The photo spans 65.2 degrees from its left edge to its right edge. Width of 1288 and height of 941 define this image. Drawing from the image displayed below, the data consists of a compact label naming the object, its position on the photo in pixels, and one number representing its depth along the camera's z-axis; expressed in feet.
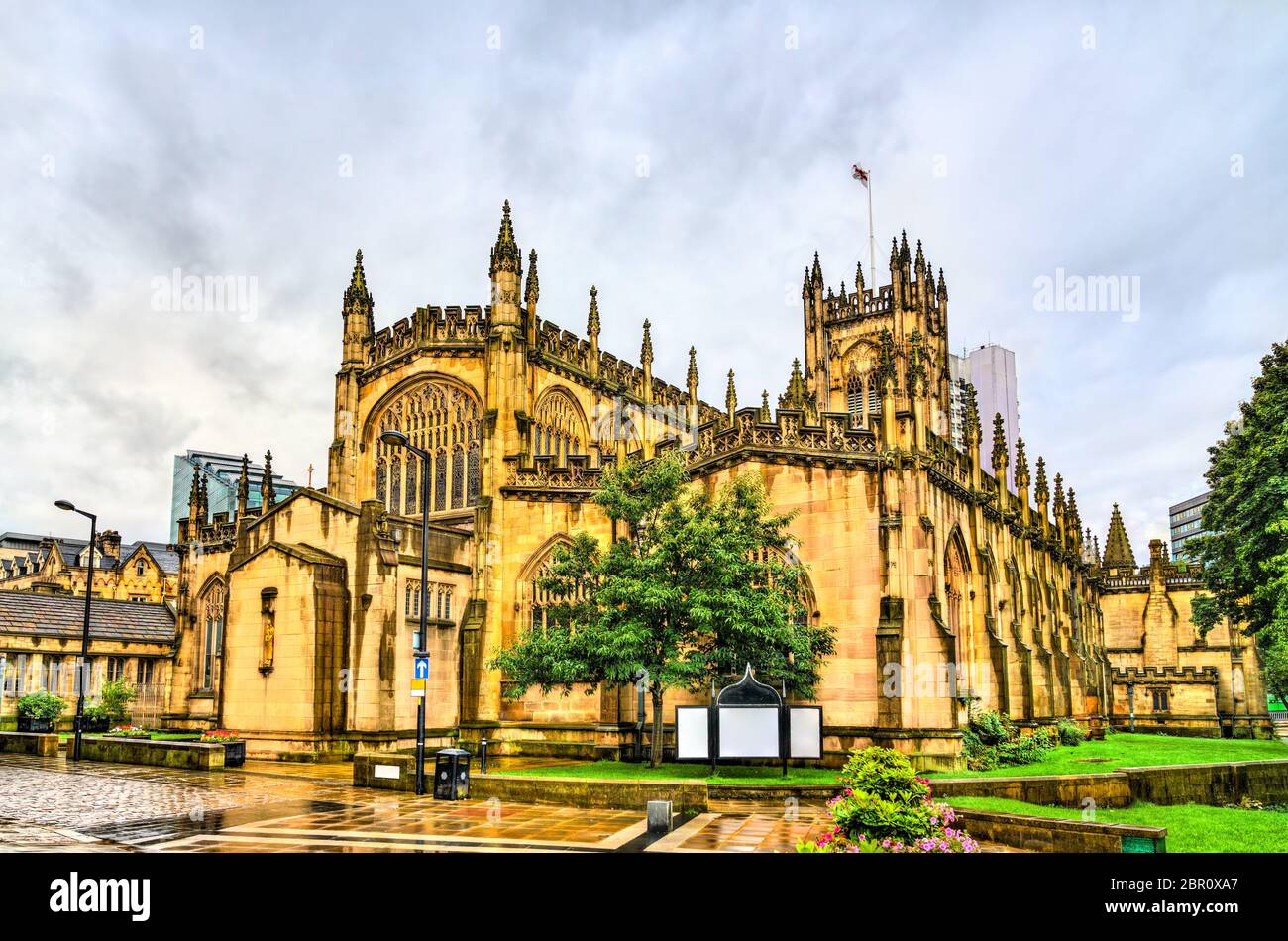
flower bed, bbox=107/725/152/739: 123.57
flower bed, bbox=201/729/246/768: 100.07
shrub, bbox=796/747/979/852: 33.96
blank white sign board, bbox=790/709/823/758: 73.61
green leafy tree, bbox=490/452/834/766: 79.56
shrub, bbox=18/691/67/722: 148.97
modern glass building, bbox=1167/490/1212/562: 621.72
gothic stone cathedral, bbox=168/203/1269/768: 90.33
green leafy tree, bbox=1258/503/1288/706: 96.84
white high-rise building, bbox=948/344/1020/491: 375.25
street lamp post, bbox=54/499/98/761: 109.70
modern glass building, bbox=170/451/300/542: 390.01
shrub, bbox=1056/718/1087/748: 119.75
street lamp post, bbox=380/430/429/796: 77.21
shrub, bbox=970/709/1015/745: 94.48
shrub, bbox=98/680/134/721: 161.68
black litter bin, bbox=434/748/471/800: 69.41
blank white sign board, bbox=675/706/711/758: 74.33
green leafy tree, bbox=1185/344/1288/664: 117.08
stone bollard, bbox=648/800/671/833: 53.42
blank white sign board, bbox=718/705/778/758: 72.49
